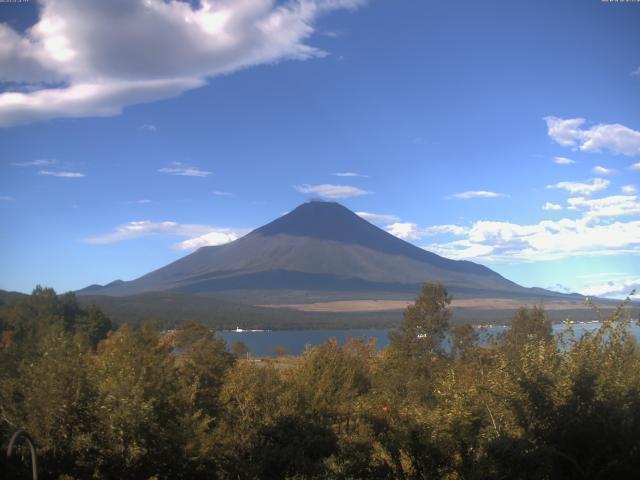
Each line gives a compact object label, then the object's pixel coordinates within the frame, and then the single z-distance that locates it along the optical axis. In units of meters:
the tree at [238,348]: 49.81
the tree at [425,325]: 32.69
